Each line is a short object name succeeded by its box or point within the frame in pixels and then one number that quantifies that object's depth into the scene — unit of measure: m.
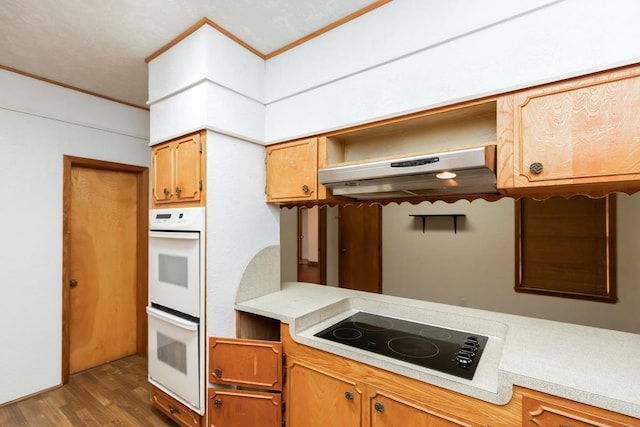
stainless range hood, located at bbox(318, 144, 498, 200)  1.29
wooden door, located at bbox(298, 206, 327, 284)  4.65
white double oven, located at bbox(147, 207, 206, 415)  1.76
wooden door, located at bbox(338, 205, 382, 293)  4.42
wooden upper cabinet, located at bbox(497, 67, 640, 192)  1.07
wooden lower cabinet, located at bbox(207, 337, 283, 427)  1.61
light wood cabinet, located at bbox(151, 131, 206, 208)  1.79
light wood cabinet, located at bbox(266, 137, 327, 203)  1.87
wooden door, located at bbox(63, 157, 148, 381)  2.64
